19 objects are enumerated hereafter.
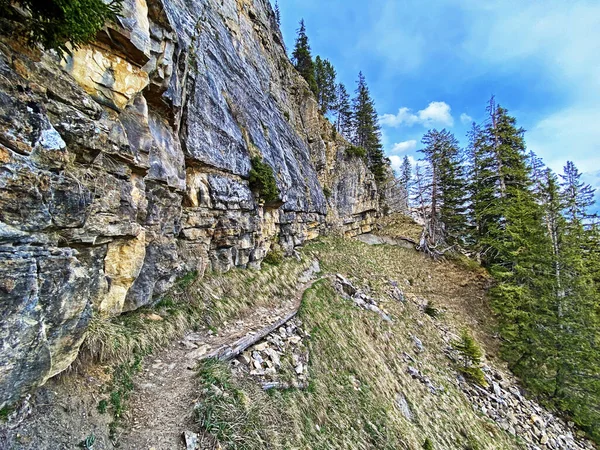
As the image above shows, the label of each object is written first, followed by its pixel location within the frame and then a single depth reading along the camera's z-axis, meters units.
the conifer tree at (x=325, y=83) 44.53
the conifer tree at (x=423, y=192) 30.70
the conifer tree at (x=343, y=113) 46.78
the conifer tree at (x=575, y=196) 17.92
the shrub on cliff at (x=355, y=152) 33.66
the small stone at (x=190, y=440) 4.43
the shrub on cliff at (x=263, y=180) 13.72
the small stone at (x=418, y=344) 14.87
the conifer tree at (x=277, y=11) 42.26
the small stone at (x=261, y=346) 7.86
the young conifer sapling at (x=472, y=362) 14.53
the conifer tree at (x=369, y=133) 40.53
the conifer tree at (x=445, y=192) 29.28
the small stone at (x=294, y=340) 9.05
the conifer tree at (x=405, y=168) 46.88
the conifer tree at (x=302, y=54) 38.56
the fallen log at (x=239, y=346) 6.89
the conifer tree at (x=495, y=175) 22.94
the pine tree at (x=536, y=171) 22.02
